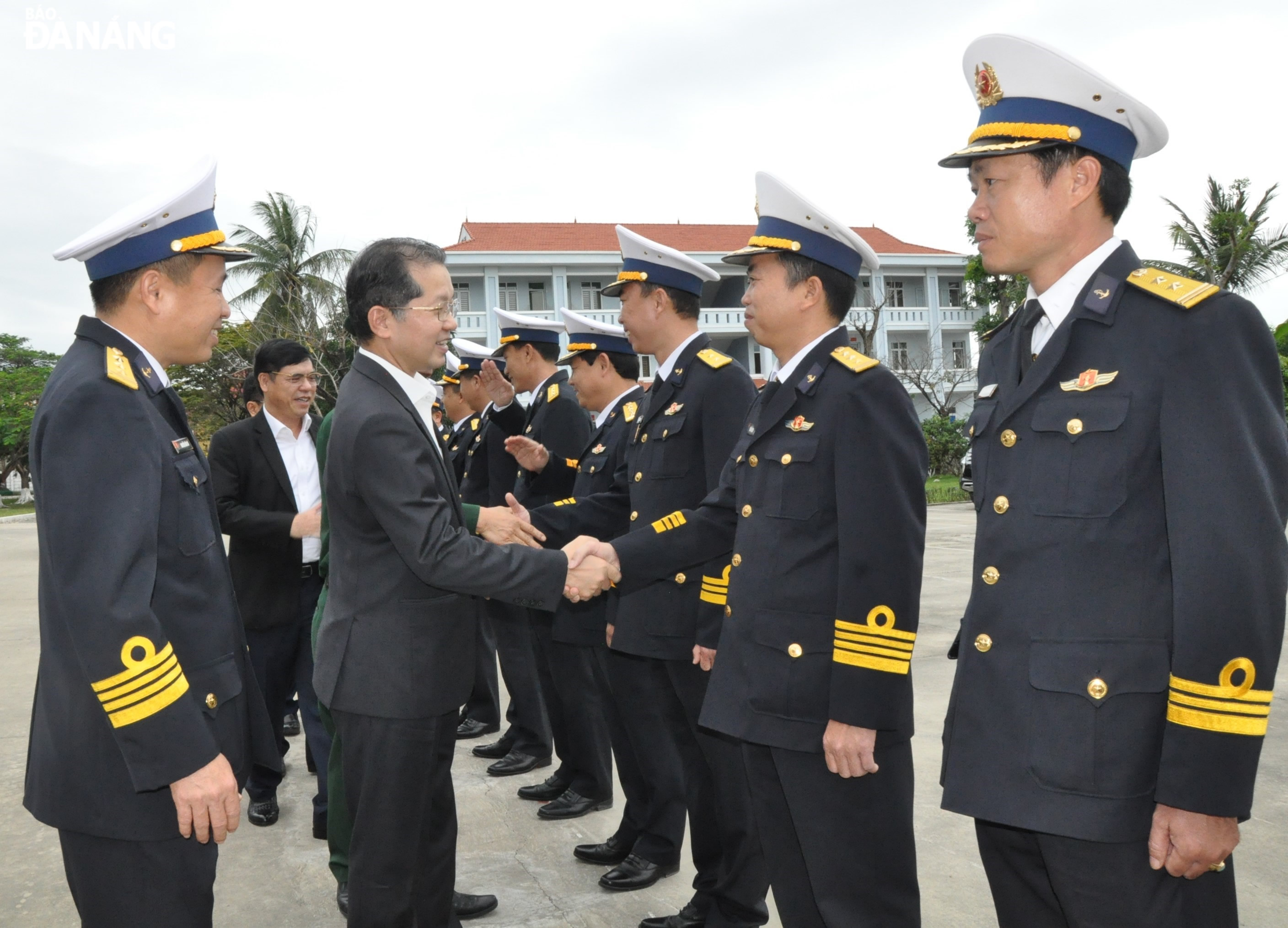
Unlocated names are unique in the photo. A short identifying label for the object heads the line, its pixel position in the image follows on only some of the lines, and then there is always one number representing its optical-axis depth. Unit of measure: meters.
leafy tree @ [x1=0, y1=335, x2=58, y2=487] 46.94
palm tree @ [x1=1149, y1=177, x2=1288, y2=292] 23.73
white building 34.16
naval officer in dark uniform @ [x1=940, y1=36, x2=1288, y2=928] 1.50
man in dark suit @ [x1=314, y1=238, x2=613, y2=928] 2.49
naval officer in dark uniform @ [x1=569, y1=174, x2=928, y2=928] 2.27
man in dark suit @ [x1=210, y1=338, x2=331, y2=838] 4.19
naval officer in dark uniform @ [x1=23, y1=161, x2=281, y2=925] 1.81
